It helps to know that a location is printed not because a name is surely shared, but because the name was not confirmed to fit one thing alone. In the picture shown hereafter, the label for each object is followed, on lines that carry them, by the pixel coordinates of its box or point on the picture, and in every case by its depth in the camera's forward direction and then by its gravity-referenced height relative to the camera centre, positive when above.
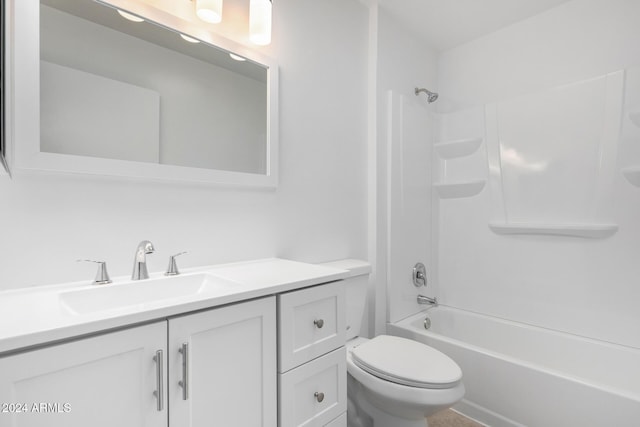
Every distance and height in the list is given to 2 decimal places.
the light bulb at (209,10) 1.20 +0.76
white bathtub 1.43 -0.85
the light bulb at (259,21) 1.32 +0.80
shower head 2.27 +0.86
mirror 0.95 +0.41
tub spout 2.30 -0.63
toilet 1.25 -0.68
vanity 0.61 -0.34
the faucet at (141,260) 1.07 -0.17
